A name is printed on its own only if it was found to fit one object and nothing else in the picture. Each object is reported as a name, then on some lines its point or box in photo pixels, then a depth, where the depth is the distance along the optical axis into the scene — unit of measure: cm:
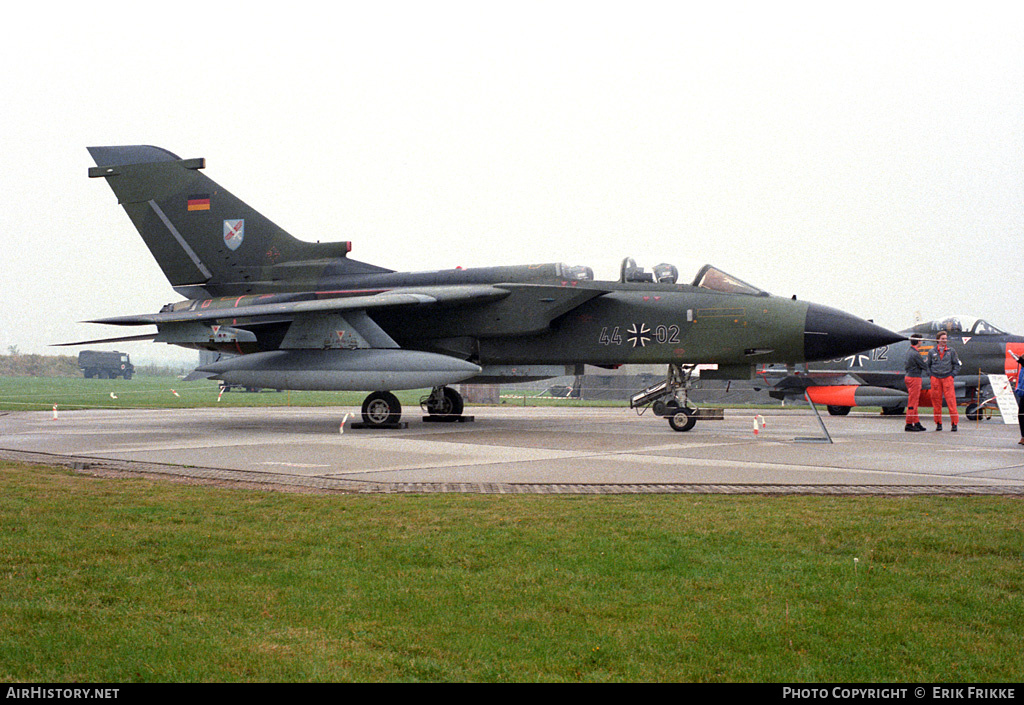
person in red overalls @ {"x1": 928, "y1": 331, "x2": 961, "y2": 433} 1694
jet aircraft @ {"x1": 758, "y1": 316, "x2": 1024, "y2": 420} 2070
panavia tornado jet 1543
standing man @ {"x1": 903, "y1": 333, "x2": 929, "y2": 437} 1691
